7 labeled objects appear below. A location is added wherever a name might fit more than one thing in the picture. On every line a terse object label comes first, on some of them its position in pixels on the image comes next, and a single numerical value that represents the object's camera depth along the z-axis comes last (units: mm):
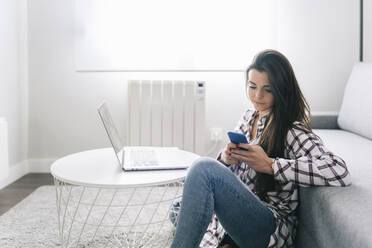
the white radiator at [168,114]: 2764
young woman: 1145
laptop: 1523
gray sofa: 977
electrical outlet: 2947
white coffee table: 1381
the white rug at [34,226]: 1755
